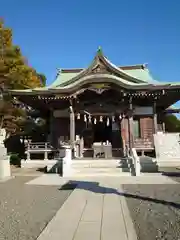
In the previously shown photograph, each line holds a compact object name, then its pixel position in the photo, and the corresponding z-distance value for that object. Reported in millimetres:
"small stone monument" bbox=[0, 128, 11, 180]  10289
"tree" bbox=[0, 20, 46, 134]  16547
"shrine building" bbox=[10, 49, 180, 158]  14914
